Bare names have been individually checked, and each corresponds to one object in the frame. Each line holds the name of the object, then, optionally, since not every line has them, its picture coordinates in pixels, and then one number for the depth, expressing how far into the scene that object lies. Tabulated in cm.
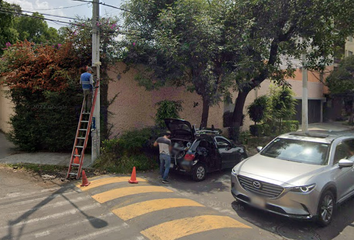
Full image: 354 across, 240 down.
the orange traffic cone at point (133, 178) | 738
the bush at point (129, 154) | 876
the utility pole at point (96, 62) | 882
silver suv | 472
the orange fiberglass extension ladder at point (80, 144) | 771
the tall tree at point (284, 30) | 960
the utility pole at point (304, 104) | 1304
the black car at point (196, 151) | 768
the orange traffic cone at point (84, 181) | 708
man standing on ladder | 823
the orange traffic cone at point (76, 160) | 801
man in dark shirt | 760
